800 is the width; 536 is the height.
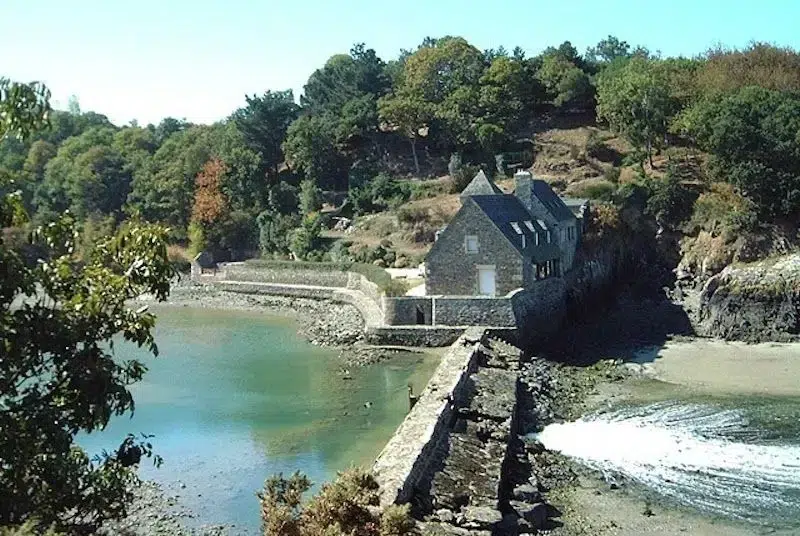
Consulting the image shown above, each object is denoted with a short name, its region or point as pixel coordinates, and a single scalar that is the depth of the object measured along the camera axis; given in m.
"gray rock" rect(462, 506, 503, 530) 15.99
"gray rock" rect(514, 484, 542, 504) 18.12
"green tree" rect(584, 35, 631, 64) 107.50
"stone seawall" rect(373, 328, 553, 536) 16.34
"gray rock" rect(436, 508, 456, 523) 16.16
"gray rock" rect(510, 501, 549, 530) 17.12
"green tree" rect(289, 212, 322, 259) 57.91
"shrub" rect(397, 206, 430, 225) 56.85
